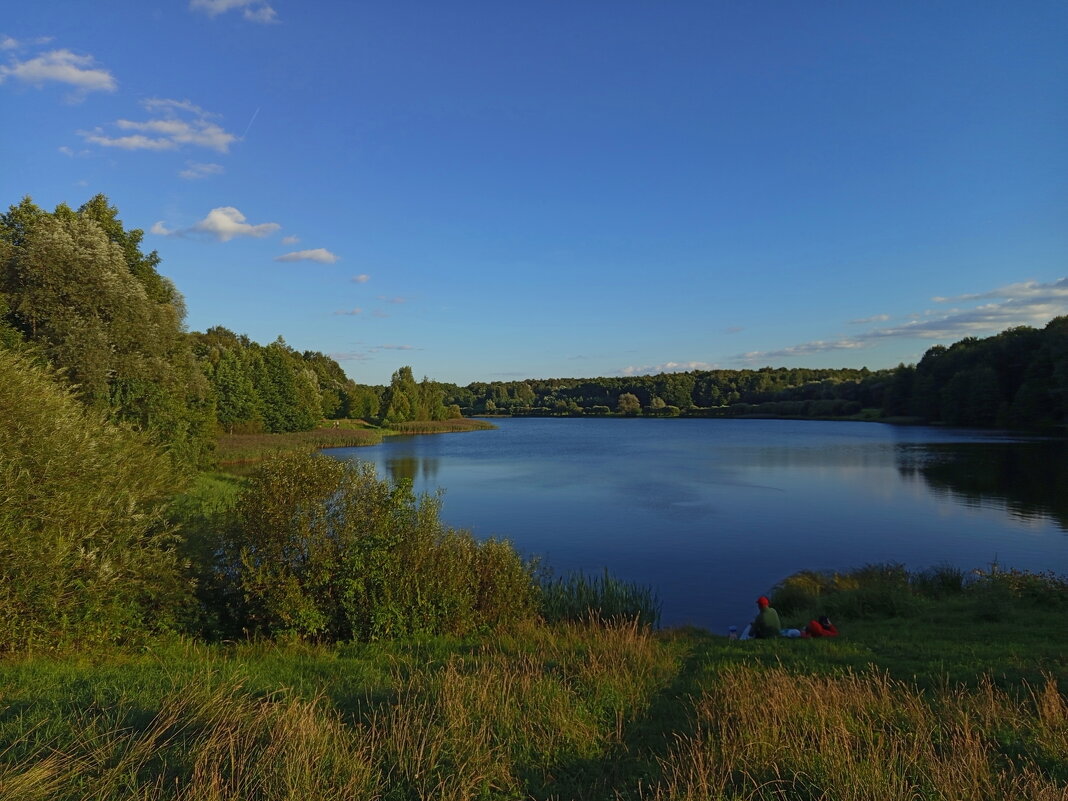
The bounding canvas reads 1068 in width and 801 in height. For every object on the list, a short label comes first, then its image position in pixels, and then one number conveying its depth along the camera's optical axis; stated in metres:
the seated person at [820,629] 11.96
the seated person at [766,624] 12.25
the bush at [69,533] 8.96
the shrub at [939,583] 15.89
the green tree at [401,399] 103.38
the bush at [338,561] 10.88
